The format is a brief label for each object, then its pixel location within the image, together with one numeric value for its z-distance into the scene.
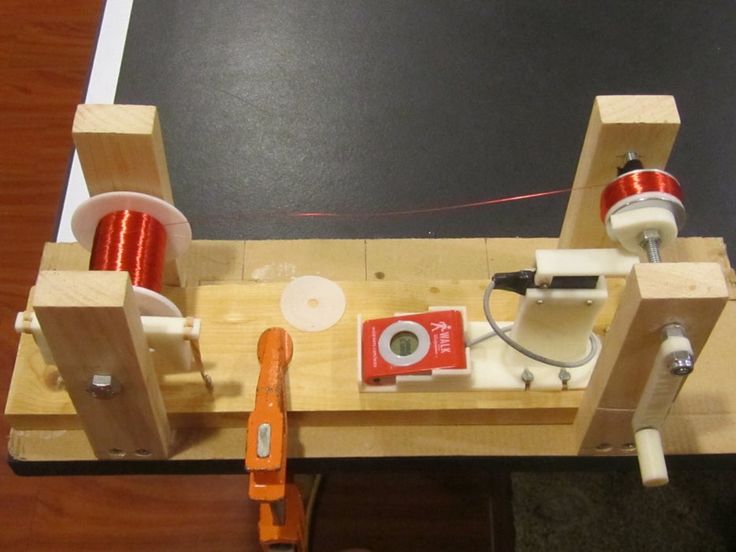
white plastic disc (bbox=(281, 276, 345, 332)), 0.99
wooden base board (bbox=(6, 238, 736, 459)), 0.93
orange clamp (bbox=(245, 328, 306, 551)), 0.79
